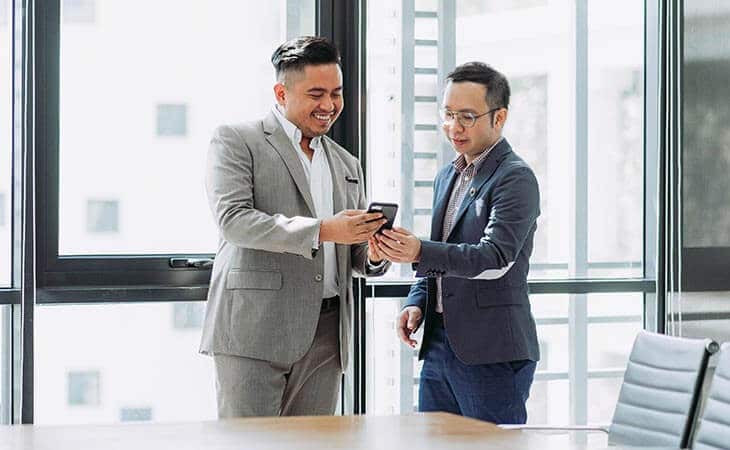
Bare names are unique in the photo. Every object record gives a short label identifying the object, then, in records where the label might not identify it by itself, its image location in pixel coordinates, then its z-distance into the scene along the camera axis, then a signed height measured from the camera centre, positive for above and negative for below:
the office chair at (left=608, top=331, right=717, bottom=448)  3.38 -0.47
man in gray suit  4.02 -0.08
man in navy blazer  4.09 -0.10
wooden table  2.85 -0.51
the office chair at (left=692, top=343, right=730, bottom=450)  3.18 -0.50
